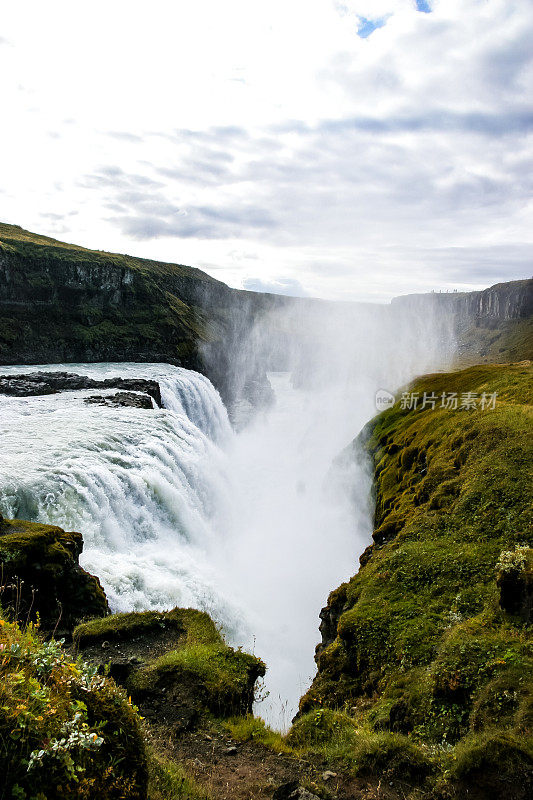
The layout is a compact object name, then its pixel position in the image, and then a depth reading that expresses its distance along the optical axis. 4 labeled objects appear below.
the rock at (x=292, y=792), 6.09
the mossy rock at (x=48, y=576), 12.01
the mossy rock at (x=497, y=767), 6.04
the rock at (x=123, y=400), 40.00
